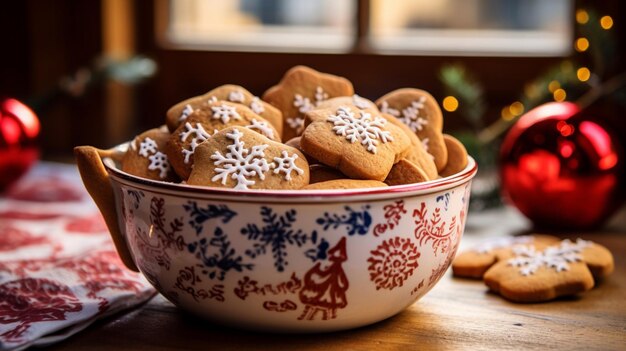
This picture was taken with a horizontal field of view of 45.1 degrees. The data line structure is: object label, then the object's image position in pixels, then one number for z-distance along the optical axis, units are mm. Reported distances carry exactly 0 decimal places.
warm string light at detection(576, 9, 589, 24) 1128
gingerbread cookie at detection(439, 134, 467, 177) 702
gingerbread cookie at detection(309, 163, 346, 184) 609
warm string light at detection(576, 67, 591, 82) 1129
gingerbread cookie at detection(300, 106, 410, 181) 592
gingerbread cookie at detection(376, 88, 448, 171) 707
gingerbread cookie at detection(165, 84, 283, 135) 671
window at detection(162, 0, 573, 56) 1459
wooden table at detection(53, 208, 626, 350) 604
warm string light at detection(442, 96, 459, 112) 1194
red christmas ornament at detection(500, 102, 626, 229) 981
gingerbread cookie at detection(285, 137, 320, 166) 628
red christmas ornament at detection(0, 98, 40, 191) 1141
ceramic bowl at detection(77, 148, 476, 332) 554
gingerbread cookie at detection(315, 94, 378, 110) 668
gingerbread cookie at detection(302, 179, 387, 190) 574
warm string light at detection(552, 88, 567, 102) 1146
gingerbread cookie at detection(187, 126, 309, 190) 576
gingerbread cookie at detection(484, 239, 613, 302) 714
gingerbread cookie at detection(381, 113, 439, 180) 650
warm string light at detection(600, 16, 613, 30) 1151
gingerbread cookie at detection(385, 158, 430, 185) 613
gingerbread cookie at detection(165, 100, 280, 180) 628
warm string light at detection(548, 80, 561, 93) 1142
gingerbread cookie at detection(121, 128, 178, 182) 655
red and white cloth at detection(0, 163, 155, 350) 624
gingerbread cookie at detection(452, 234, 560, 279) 794
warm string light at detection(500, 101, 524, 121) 1179
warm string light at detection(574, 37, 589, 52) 1160
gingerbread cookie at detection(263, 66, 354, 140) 726
